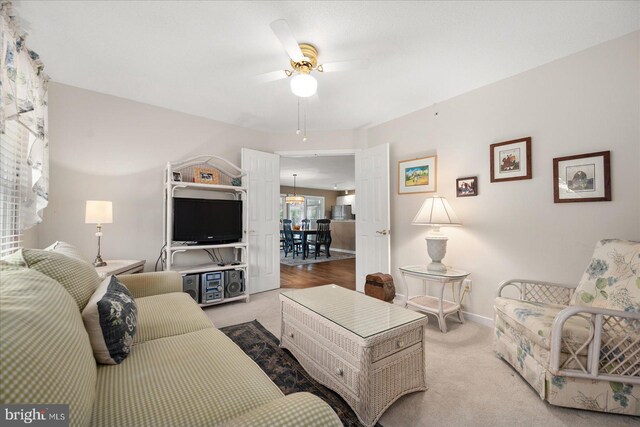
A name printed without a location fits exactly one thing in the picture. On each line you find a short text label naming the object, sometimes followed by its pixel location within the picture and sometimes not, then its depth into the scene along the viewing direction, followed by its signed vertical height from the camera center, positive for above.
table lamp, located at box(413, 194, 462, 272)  2.70 -0.04
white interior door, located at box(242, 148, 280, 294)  3.78 -0.02
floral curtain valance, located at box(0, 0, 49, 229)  1.62 +0.82
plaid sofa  0.60 -0.53
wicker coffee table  1.41 -0.78
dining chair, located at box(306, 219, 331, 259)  7.32 -0.52
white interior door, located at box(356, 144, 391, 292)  3.57 +0.05
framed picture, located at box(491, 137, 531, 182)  2.46 +0.55
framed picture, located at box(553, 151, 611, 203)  2.07 +0.32
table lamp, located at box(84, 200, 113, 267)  2.38 +0.04
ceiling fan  1.97 +1.19
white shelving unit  2.95 +0.26
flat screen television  3.07 -0.04
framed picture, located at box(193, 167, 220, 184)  3.31 +0.53
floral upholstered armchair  1.45 -0.72
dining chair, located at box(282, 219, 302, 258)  7.33 -0.64
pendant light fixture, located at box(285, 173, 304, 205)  8.59 +0.60
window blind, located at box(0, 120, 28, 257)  1.95 +0.28
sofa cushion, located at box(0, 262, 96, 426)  0.54 -0.32
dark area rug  1.54 -1.08
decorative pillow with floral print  1.09 -0.47
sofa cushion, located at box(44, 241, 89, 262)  1.66 -0.20
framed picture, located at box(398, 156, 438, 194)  3.19 +0.53
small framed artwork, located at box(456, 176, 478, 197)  2.81 +0.34
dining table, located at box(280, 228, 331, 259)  6.92 -0.53
